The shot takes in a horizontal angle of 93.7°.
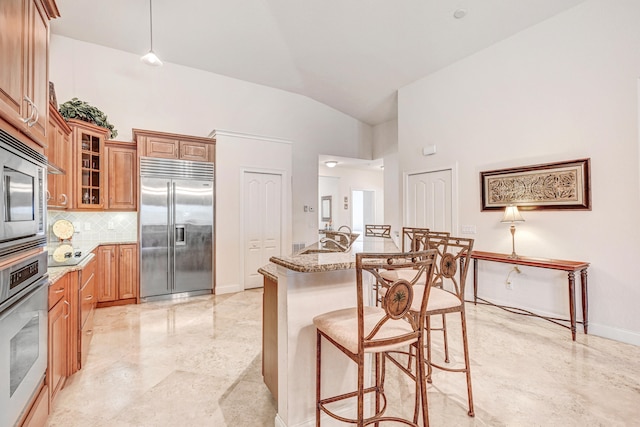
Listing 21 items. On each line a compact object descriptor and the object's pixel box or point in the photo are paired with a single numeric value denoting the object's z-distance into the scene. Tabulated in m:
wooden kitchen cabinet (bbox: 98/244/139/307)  4.07
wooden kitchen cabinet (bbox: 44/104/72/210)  2.89
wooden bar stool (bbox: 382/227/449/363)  2.49
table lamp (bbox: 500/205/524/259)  3.62
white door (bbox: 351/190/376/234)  9.68
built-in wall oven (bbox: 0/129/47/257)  1.07
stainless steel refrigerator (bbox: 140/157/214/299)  4.28
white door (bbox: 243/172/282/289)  5.05
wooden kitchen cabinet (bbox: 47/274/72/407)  1.78
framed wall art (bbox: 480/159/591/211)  3.29
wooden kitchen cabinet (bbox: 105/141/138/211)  4.25
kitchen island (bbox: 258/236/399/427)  1.59
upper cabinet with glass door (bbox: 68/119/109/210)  3.80
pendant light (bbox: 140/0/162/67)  3.71
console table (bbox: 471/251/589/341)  3.04
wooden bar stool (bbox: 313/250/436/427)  1.27
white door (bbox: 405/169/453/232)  4.68
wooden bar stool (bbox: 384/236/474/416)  1.79
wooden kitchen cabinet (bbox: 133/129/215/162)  4.32
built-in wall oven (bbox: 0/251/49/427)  1.06
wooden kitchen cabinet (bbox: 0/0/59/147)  1.09
